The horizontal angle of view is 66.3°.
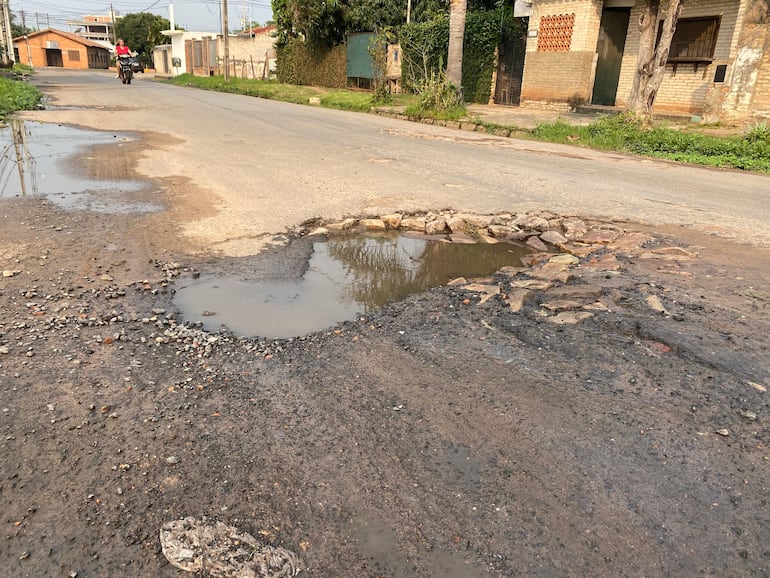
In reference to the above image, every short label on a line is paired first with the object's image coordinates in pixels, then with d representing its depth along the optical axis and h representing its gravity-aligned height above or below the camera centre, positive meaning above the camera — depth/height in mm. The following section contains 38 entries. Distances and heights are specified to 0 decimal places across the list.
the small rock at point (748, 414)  2719 -1409
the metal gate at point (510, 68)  21219 +529
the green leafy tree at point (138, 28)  77875 +5200
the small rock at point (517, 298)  3914 -1387
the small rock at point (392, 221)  5840 -1331
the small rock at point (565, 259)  4867 -1370
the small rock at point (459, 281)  4395 -1412
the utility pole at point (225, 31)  34622 +2248
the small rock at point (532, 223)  5840 -1308
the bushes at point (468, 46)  21312 +1255
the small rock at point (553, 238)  5441 -1342
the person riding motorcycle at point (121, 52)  31222 +795
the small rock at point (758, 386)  2958 -1398
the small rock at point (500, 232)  5652 -1343
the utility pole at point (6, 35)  40681 +2021
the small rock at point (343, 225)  5668 -1358
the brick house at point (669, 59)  14734 +876
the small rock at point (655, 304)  3885 -1363
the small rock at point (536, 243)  5348 -1384
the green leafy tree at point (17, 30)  81125 +4725
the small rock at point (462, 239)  5465 -1391
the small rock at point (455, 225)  5766 -1334
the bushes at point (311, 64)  29241 +556
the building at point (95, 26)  108881 +7200
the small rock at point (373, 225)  5770 -1358
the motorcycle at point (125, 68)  31172 +3
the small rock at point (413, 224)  5801 -1348
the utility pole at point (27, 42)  71269 +2493
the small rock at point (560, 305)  3906 -1382
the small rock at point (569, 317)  3705 -1392
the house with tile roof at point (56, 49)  75812 +1990
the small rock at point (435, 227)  5734 -1348
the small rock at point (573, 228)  5653 -1312
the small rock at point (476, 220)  5863 -1309
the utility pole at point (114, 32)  77438 +4646
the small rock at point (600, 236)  5488 -1329
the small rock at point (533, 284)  4250 -1373
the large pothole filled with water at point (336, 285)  3723 -1446
